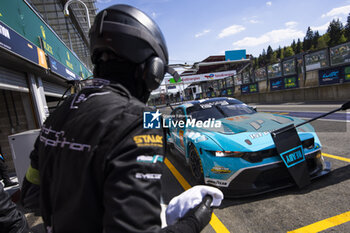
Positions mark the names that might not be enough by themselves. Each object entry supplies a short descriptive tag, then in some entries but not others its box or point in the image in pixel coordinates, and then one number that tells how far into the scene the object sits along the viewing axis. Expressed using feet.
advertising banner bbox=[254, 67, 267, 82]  69.95
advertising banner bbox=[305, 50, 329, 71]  46.47
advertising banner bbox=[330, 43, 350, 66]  40.70
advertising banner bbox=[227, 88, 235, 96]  92.89
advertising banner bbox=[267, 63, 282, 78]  61.98
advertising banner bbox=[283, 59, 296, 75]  56.48
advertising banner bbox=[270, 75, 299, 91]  57.62
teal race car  8.91
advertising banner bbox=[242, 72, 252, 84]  80.95
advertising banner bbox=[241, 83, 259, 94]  76.43
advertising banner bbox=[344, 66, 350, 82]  42.57
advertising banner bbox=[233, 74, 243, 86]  86.84
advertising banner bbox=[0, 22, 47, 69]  12.28
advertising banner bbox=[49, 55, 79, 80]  21.94
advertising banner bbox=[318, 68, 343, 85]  44.52
